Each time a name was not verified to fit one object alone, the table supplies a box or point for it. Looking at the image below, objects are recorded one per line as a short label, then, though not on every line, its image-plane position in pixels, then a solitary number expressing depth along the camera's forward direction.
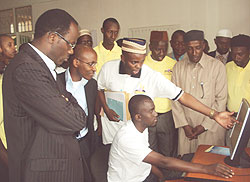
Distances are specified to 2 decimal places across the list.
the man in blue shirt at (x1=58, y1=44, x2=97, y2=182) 2.12
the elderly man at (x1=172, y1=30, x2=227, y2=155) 2.63
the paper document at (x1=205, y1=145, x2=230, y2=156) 1.89
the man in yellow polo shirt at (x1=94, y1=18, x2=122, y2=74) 3.44
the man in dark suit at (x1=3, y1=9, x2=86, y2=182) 1.19
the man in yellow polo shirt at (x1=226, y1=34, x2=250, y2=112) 2.66
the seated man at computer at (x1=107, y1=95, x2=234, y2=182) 1.57
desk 1.49
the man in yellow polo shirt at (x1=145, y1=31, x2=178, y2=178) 2.97
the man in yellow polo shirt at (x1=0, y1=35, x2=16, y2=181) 2.21
